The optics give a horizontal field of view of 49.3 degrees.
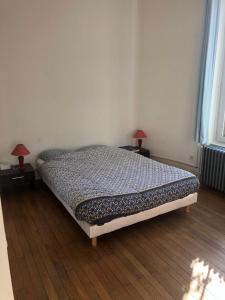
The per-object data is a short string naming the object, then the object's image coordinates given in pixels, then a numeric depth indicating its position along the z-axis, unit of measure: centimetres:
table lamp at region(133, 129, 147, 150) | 433
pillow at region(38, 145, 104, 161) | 359
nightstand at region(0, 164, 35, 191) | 329
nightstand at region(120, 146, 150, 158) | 430
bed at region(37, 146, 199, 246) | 226
